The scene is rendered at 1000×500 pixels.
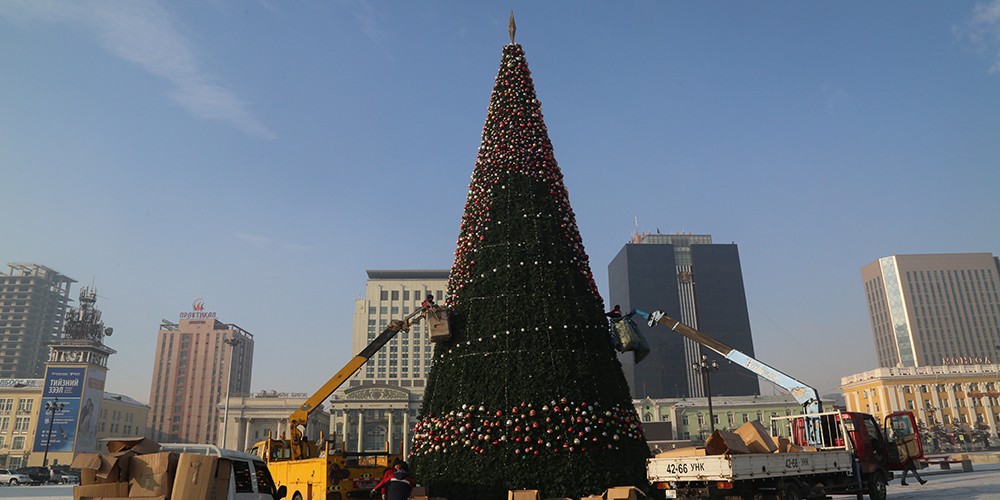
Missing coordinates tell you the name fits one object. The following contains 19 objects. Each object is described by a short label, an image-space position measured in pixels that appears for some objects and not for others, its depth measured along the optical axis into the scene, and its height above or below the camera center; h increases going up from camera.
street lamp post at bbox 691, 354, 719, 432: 38.02 +3.46
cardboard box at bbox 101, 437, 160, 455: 8.20 -0.13
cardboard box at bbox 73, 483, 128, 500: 7.69 -0.67
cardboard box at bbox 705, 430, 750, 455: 13.59 -0.48
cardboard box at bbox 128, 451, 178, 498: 7.81 -0.52
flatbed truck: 13.35 -0.94
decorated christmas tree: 14.59 +1.81
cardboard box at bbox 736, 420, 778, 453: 14.60 -0.38
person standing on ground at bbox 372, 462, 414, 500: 11.78 -1.05
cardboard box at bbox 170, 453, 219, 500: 7.78 -0.54
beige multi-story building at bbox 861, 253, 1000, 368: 169.25 +30.37
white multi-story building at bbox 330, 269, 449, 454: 98.88 +11.80
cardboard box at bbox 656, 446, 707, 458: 13.94 -0.64
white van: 8.88 -0.63
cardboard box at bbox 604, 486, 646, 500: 12.77 -1.39
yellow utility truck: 15.73 -0.88
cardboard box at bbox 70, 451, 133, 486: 7.74 -0.40
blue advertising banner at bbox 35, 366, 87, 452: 84.19 +4.26
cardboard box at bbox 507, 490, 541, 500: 13.24 -1.43
